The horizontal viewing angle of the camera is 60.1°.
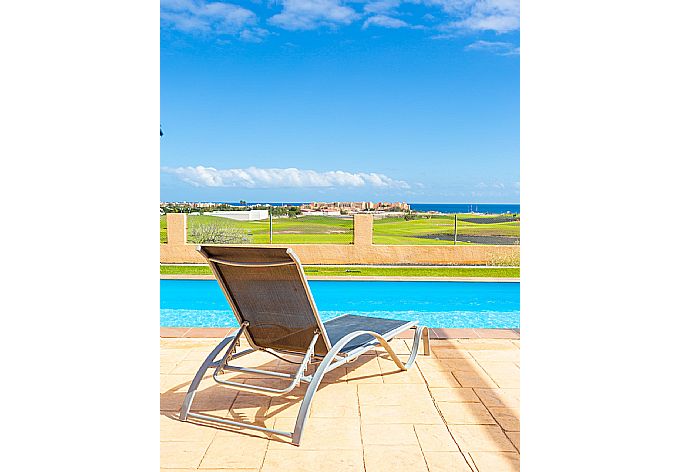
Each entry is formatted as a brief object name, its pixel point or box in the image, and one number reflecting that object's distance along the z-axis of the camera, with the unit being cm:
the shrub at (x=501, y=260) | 1370
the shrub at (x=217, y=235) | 1514
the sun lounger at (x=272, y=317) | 331
